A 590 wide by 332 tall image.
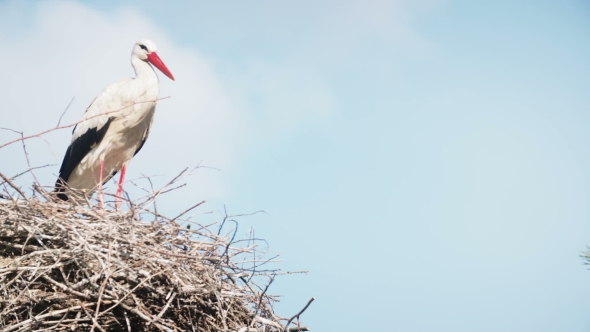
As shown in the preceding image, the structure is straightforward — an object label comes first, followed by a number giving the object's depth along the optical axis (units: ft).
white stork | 36.24
